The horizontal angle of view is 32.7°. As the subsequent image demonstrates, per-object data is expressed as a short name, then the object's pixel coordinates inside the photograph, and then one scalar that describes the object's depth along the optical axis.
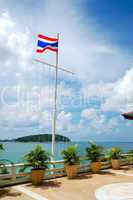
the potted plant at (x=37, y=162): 7.55
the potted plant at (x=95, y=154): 9.54
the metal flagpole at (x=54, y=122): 9.33
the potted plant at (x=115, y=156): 10.34
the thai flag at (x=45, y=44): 10.21
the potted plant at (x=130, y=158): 11.09
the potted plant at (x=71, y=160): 8.45
